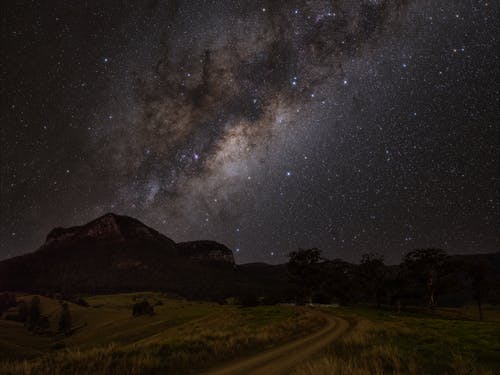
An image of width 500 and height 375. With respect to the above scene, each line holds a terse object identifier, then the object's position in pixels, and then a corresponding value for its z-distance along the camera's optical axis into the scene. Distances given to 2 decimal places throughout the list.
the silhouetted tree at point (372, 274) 81.31
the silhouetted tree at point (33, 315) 94.69
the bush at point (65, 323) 86.19
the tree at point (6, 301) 129.62
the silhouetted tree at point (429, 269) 69.94
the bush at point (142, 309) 90.42
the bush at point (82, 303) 125.91
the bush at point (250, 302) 81.06
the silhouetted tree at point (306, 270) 81.50
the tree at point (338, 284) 89.88
